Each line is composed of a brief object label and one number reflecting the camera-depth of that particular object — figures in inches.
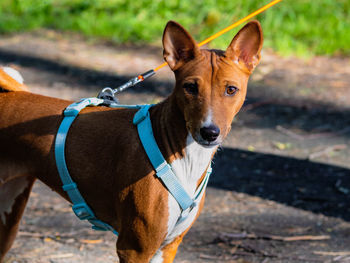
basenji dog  213.0
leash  279.1
